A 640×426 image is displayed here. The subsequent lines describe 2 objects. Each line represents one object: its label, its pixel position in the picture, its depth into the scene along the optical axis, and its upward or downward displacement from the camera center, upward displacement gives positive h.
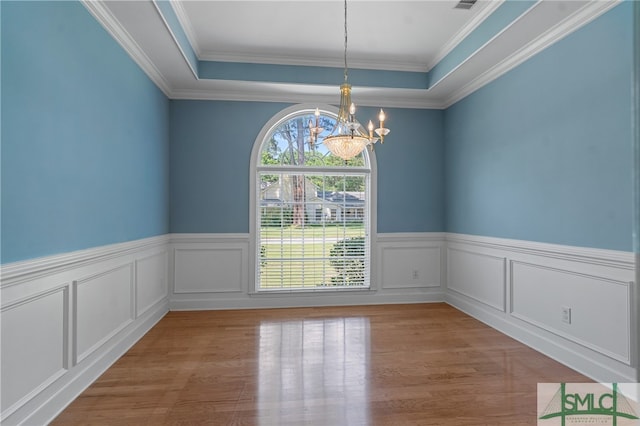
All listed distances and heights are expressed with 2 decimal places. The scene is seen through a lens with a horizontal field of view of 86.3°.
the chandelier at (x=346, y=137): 2.61 +0.62
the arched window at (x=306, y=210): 4.47 +0.08
